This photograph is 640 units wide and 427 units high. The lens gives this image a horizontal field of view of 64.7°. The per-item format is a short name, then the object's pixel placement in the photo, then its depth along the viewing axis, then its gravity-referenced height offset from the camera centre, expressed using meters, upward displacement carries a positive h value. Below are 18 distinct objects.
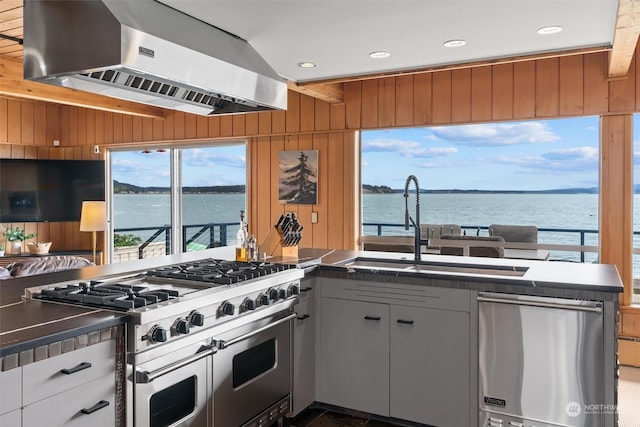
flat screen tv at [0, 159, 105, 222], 6.79 +0.27
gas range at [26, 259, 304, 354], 1.91 -0.37
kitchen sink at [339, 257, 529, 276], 2.92 -0.37
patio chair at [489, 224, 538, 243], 4.77 -0.24
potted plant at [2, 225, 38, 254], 6.71 -0.41
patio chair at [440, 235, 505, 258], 4.70 -0.40
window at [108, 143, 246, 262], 6.54 +0.13
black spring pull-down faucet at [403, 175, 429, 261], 3.18 -0.10
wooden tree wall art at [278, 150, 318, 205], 5.66 +0.34
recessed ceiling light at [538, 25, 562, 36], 2.97 +1.06
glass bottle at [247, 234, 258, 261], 3.21 -0.27
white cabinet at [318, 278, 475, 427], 2.69 -0.81
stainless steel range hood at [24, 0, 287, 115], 1.89 +0.63
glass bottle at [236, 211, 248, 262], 3.20 -0.24
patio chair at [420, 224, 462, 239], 5.04 -0.23
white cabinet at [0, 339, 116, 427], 1.49 -0.59
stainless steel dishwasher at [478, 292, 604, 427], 2.41 -0.76
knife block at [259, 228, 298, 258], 3.38 -0.27
